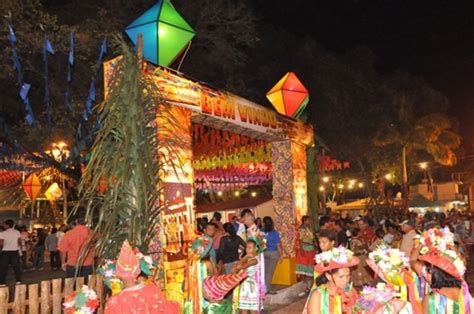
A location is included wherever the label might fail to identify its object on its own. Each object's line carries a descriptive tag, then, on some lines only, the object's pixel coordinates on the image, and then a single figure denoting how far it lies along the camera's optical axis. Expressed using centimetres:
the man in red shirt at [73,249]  901
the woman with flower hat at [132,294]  400
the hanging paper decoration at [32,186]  1759
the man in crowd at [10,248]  1252
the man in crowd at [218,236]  910
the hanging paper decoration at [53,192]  1872
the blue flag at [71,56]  1157
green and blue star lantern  738
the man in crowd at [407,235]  862
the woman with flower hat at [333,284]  415
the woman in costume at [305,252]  1153
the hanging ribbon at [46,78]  1117
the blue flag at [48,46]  1115
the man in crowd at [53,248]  1723
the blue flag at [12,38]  1094
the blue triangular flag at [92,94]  1145
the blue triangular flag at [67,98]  1282
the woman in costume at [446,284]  392
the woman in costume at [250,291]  742
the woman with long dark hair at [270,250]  1024
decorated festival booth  731
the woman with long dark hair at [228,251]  839
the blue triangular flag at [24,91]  1102
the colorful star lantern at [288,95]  1145
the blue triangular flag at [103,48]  1171
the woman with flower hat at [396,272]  430
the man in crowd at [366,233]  1269
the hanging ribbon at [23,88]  1102
